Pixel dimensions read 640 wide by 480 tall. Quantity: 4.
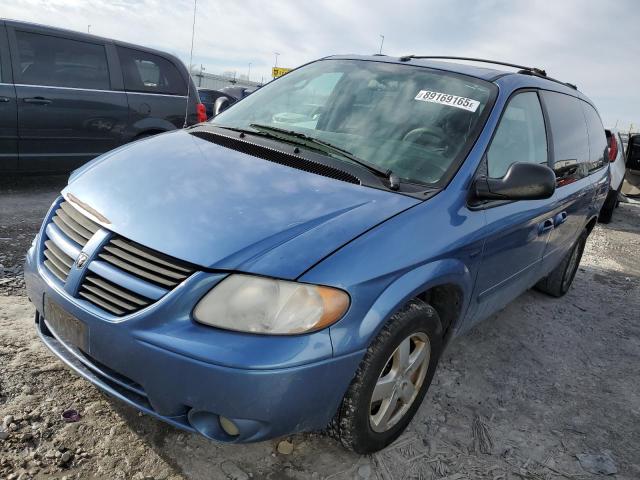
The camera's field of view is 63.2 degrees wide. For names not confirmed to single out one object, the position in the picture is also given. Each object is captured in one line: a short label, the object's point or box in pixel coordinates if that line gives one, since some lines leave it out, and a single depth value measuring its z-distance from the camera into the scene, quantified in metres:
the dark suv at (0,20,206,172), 5.14
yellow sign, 34.56
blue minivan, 1.71
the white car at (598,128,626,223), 8.31
